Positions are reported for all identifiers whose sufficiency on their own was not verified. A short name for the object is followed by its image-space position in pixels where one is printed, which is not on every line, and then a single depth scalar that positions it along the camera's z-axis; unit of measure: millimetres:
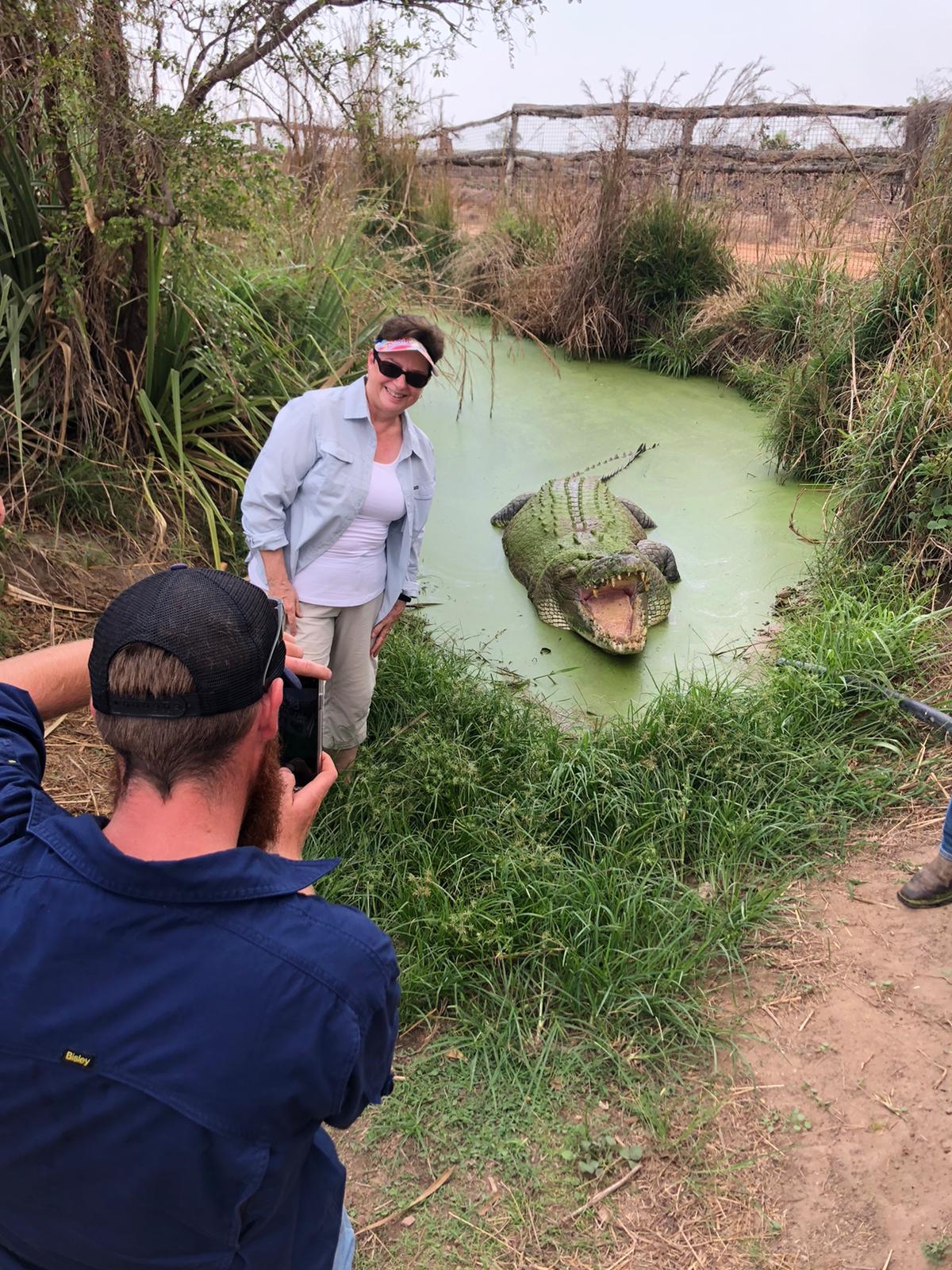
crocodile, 4461
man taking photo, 799
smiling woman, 2529
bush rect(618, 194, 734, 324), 7578
